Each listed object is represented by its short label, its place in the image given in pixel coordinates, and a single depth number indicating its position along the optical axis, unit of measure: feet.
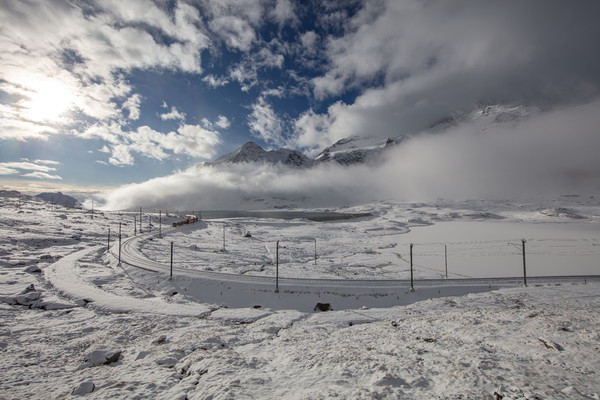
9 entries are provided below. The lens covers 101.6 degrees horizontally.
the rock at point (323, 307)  80.09
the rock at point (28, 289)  67.72
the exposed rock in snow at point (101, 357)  34.40
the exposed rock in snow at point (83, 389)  26.35
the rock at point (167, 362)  32.86
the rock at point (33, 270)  96.10
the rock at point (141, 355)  35.45
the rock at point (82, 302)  64.90
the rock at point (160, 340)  41.89
